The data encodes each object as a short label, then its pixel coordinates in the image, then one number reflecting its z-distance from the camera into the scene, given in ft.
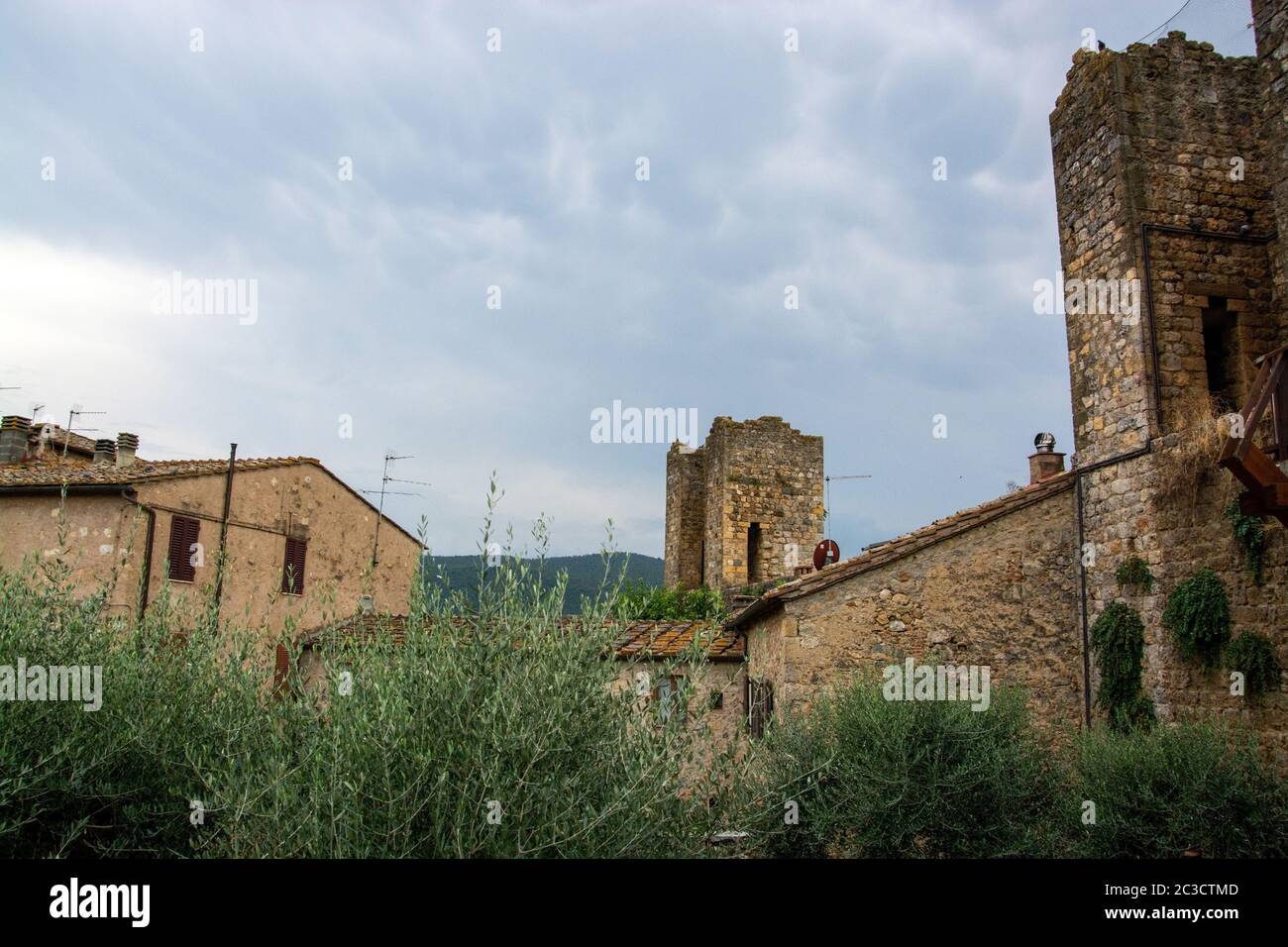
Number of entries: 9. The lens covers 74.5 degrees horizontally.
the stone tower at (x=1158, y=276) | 33.63
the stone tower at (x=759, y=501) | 81.97
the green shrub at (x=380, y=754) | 13.30
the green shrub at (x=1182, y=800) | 24.44
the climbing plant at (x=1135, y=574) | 33.35
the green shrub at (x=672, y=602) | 76.56
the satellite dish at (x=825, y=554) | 49.08
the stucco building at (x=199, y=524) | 46.80
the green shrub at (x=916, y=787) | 25.45
